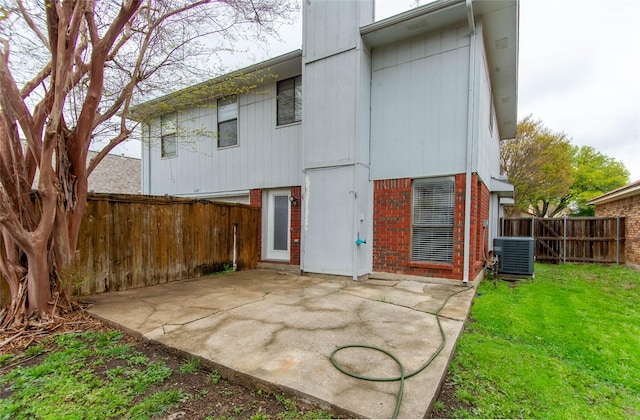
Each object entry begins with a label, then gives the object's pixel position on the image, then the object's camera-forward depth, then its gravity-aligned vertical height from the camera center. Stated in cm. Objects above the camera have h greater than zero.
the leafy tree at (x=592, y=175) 2709 +354
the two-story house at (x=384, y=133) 544 +162
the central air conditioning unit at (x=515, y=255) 662 -101
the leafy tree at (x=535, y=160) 1858 +335
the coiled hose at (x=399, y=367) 202 -129
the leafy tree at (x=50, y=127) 334 +98
